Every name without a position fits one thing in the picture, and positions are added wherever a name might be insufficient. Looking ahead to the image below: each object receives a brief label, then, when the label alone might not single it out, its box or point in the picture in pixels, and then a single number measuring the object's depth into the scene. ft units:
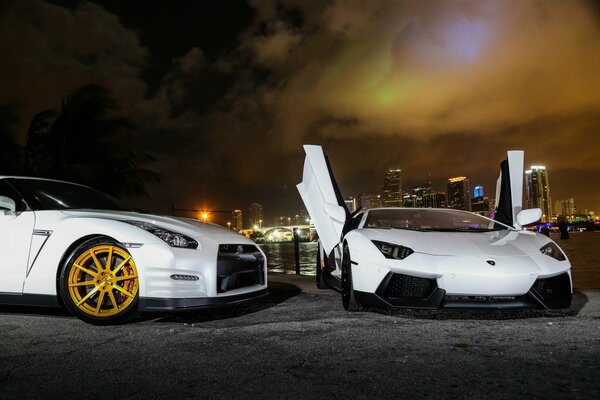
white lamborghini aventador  12.98
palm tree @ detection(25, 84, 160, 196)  49.88
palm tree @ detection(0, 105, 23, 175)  44.70
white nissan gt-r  12.74
